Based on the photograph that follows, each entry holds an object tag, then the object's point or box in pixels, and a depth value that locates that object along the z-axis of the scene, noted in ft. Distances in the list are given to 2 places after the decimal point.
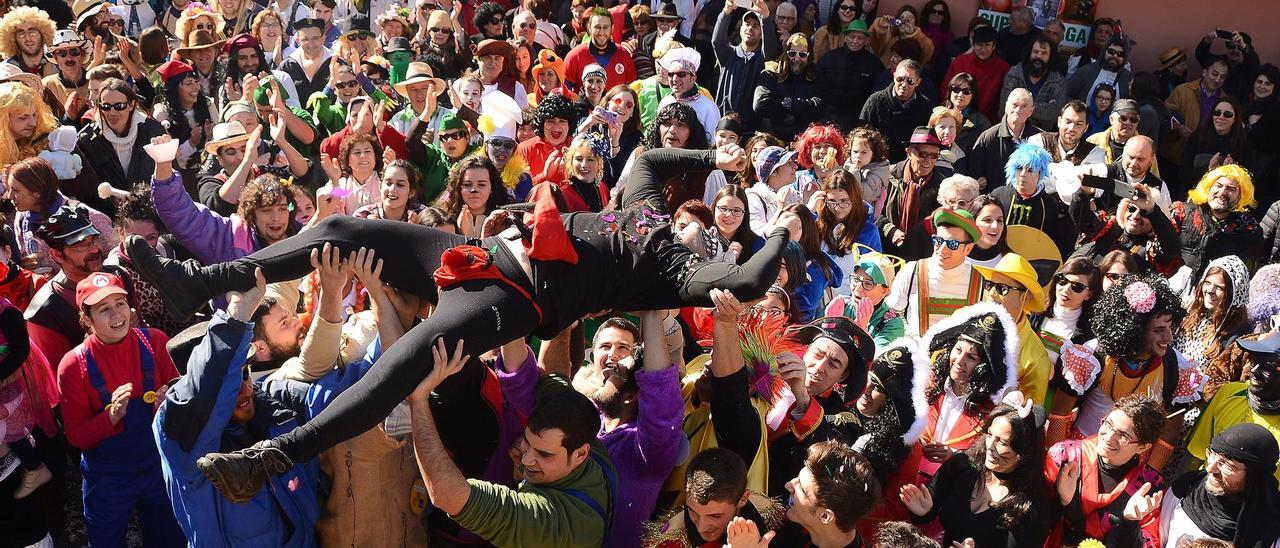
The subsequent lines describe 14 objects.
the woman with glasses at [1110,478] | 11.69
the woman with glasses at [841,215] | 17.49
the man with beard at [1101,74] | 26.18
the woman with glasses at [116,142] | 19.06
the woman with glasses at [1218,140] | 24.59
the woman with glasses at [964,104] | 23.66
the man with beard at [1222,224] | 19.20
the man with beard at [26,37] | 23.76
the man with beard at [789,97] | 24.93
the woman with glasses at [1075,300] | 15.58
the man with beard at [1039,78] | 26.20
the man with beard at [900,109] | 23.79
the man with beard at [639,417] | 10.30
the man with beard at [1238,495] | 11.58
